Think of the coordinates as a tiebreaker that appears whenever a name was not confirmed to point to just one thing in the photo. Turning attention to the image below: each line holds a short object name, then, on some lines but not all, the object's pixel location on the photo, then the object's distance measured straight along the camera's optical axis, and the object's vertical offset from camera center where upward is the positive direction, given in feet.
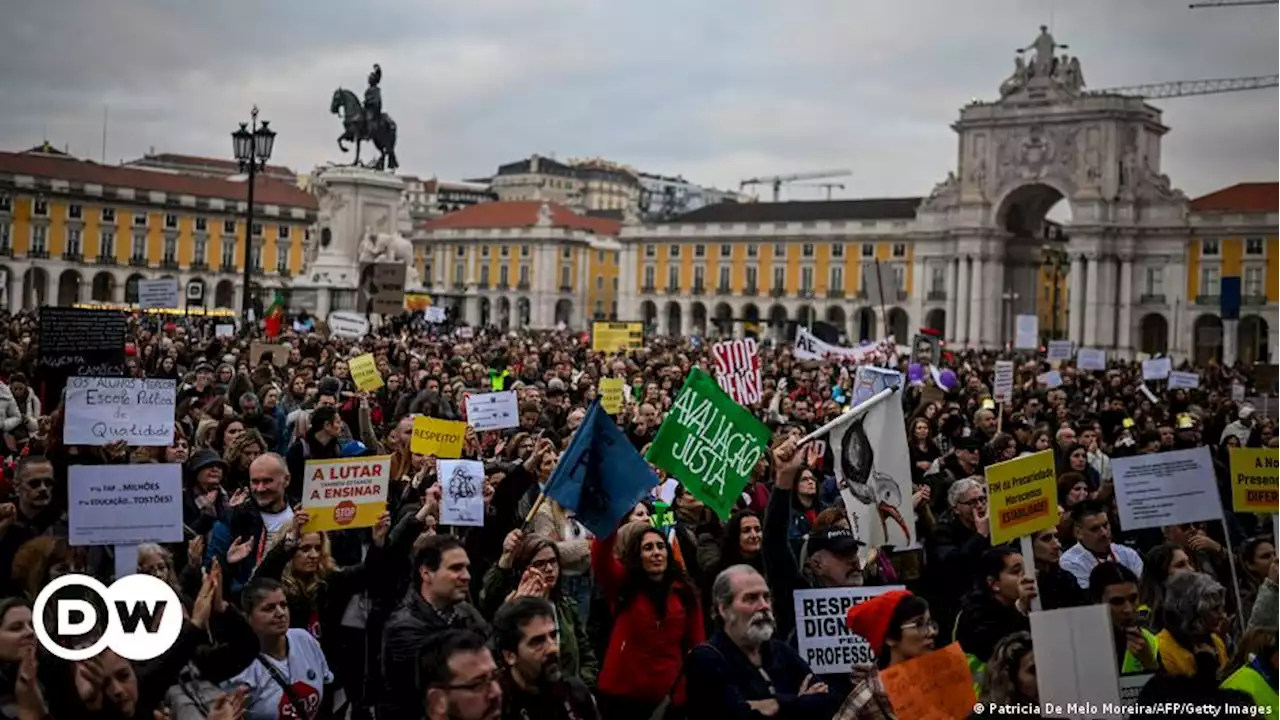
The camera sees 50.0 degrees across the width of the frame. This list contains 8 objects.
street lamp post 80.43 +12.43
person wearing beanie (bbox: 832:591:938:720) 16.44 -3.09
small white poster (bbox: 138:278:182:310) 77.30 +3.18
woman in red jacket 19.04 -3.72
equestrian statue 156.04 +27.32
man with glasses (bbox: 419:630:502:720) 14.02 -3.32
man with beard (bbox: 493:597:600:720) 15.64 -3.61
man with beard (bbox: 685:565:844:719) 15.93 -3.62
